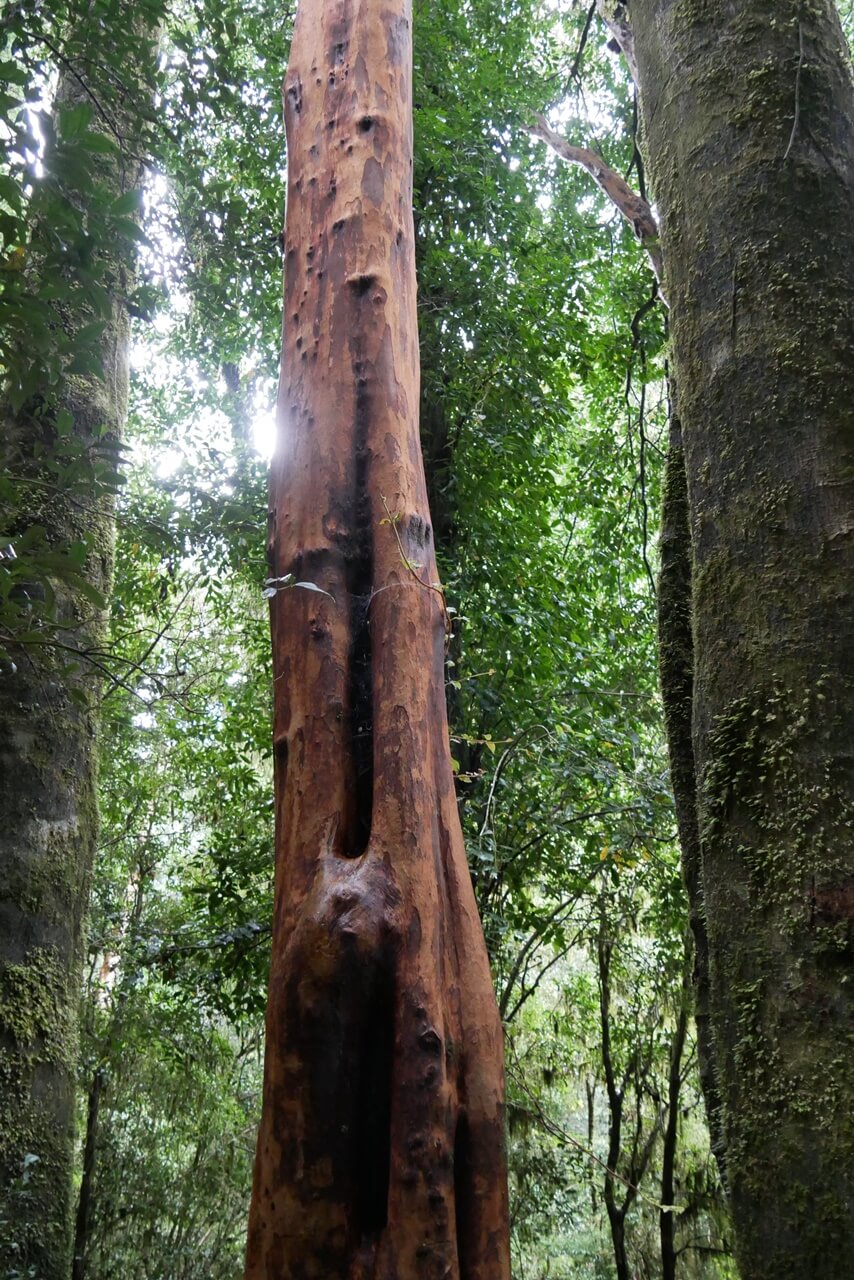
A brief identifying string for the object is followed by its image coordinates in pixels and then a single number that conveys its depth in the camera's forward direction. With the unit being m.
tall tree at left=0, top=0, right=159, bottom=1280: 2.11
